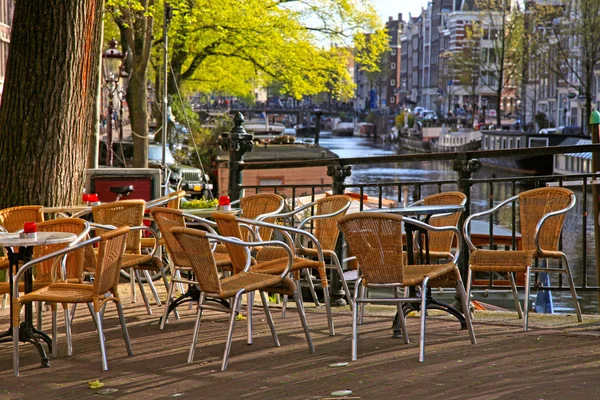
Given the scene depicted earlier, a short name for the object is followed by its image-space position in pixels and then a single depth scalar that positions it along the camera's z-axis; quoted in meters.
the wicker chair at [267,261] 6.14
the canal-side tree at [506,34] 60.23
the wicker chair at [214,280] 5.61
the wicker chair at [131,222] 7.09
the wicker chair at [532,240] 6.59
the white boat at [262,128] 56.97
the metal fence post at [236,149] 9.34
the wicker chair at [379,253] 5.77
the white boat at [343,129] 113.25
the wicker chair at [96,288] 5.48
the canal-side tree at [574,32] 48.62
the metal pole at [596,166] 7.16
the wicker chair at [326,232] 7.27
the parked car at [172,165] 25.19
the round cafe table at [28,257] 5.59
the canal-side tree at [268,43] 24.38
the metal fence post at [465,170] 7.38
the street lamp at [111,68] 17.41
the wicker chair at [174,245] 6.34
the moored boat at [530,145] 50.47
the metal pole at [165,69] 14.25
